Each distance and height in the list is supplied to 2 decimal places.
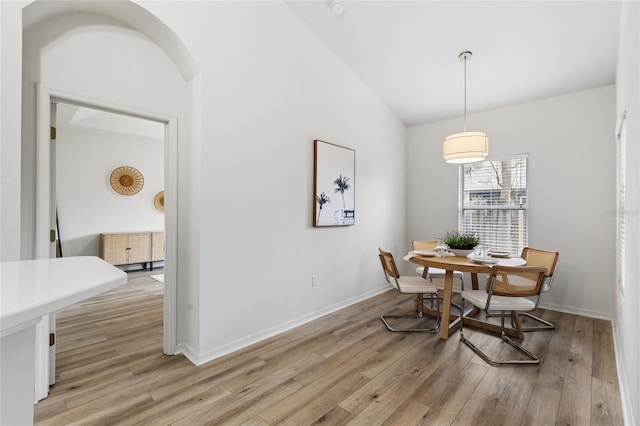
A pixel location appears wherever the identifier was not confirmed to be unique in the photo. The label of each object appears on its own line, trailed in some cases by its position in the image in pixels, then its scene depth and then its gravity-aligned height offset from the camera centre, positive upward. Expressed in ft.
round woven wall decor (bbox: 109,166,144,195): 19.30 +2.11
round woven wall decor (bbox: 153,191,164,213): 21.17 +0.69
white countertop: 1.71 -0.54
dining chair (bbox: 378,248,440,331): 9.95 -2.52
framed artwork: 11.12 +1.13
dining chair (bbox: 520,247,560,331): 9.81 -1.73
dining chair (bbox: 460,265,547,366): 7.77 -2.42
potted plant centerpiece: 10.35 -1.14
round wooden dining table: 8.81 -1.68
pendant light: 9.21 +2.12
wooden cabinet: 17.94 -2.30
